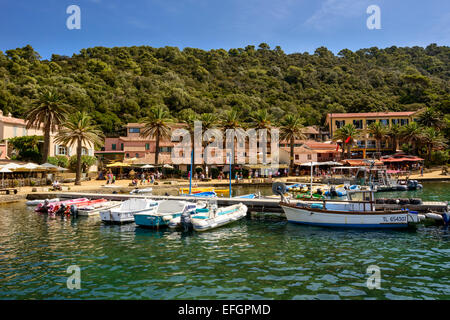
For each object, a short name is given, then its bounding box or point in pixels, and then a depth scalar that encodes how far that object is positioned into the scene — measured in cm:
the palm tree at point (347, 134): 6488
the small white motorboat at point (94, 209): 2712
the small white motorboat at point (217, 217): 2112
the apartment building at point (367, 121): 7781
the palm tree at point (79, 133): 4534
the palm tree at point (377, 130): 6996
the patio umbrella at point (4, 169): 3713
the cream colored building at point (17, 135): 5305
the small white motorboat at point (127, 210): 2383
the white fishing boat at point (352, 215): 2097
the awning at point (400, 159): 6162
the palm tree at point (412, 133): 6594
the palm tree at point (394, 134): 7171
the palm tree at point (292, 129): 6031
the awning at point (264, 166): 5816
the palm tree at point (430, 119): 7419
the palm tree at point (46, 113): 4609
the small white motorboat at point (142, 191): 3885
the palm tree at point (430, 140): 6494
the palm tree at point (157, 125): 5553
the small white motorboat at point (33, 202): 3219
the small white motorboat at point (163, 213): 2205
